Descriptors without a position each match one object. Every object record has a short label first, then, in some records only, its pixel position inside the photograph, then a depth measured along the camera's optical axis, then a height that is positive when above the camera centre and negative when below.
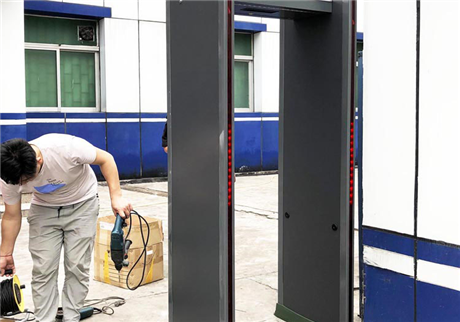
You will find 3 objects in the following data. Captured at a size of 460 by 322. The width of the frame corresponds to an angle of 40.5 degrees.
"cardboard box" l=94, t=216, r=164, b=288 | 5.86 -1.35
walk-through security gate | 3.70 -0.28
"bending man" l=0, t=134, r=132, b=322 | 4.44 -0.73
